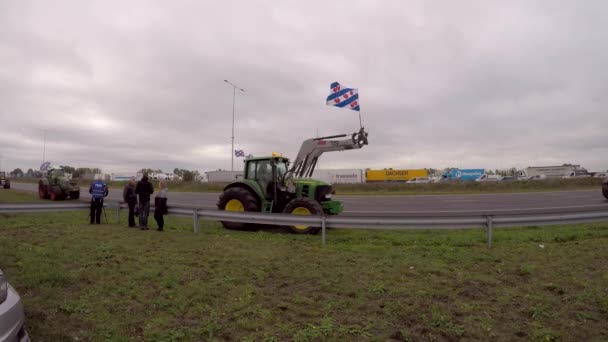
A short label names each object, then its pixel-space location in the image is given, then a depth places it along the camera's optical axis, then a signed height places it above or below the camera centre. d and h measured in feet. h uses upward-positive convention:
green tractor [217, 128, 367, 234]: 36.52 -0.23
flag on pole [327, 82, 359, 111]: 46.70 +10.78
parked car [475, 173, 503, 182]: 183.73 +3.25
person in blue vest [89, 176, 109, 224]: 38.19 -1.36
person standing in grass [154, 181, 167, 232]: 33.63 -2.03
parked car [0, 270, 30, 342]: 9.66 -3.49
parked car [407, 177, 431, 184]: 186.66 +2.29
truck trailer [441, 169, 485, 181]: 221.25 +6.20
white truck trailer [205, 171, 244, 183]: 180.53 +3.69
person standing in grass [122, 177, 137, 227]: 36.60 -1.33
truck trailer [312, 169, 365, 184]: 197.88 +4.49
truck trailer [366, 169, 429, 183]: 219.41 +5.54
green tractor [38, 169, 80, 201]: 80.84 -0.74
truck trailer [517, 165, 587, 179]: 229.45 +7.98
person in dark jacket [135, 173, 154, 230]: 35.14 -1.61
